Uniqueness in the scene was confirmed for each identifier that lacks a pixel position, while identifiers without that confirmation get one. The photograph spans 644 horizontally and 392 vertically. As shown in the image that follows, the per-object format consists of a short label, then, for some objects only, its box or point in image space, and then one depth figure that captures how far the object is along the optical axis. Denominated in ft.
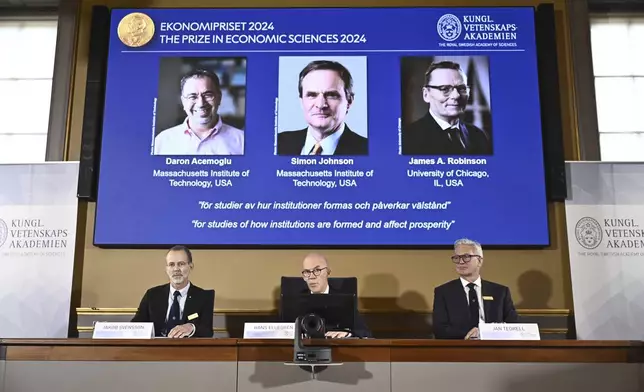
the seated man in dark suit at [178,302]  13.46
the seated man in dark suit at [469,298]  13.28
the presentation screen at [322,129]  15.92
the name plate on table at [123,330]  11.01
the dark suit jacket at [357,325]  11.63
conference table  10.25
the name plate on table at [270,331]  10.94
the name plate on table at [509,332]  10.73
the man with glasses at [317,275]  13.74
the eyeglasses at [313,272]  13.74
